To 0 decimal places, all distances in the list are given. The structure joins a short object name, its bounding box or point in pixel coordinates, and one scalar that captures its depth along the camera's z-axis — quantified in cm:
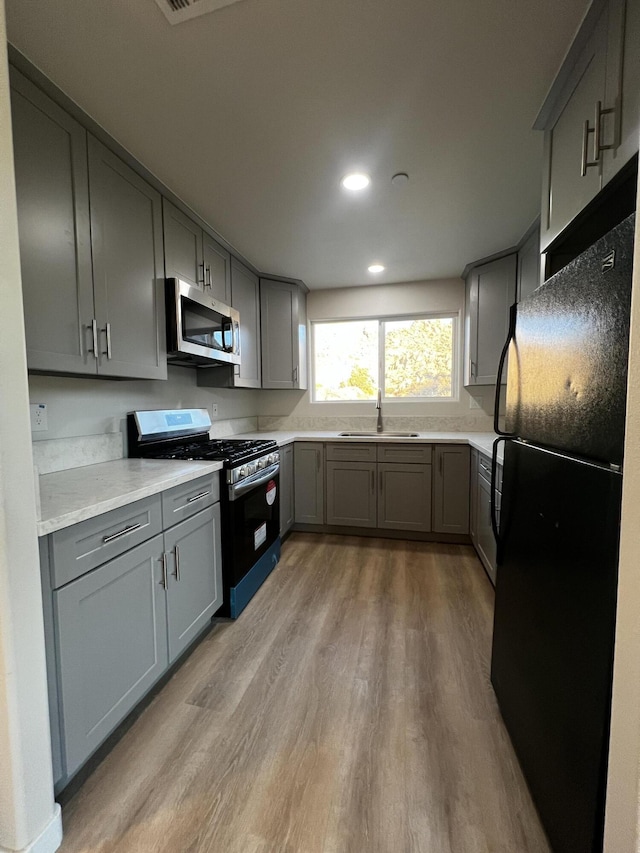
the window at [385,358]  361
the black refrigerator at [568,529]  74
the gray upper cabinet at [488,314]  286
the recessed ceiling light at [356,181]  185
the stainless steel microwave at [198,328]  201
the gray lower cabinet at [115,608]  103
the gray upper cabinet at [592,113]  99
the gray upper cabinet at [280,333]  340
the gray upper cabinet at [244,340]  285
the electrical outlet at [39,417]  155
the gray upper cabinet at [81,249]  127
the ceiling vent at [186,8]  104
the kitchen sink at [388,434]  350
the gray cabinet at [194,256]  205
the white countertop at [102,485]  106
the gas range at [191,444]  205
